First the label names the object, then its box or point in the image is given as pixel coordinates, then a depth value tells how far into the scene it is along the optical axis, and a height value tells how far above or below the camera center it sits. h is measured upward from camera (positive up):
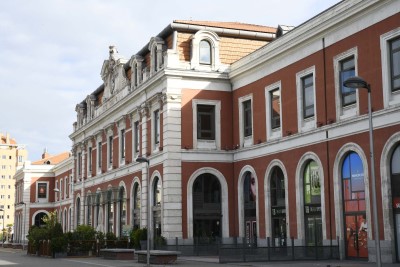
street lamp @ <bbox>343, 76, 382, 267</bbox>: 19.08 +4.19
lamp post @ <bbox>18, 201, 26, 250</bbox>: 85.94 -0.13
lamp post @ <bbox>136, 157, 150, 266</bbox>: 29.83 +3.19
